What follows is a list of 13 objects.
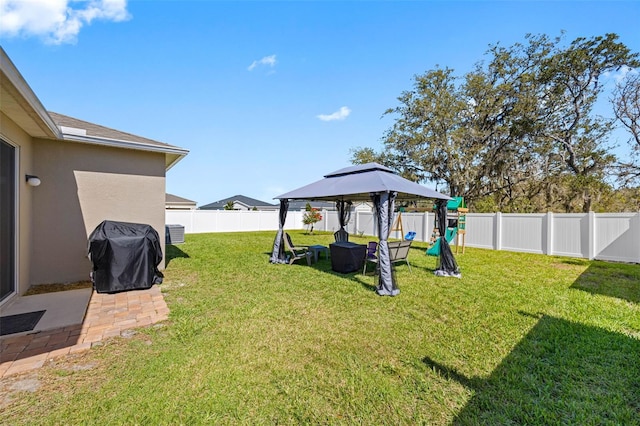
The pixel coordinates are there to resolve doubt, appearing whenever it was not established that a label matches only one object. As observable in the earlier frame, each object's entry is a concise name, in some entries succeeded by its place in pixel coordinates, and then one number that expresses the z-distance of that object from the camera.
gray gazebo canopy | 5.58
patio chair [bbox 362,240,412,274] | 6.13
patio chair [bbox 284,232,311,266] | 8.24
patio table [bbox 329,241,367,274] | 7.21
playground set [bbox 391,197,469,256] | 9.96
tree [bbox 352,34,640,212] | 14.94
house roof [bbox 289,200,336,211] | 40.94
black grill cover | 5.39
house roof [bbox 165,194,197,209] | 27.21
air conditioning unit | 13.39
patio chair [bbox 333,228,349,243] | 10.32
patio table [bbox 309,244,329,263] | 8.94
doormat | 3.68
